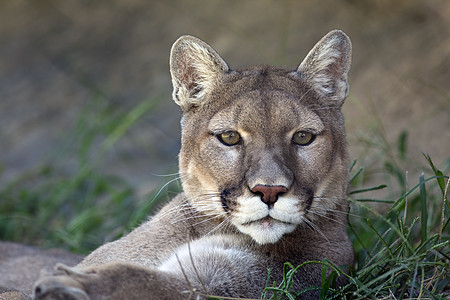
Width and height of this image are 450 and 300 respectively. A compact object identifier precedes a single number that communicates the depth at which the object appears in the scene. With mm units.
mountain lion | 6246
